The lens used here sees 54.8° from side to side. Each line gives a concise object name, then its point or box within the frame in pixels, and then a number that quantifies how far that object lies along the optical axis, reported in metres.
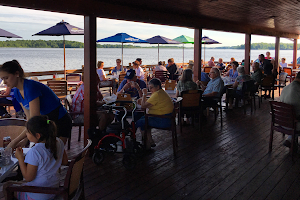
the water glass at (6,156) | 2.34
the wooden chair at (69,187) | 2.12
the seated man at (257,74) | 8.97
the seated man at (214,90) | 6.55
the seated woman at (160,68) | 11.75
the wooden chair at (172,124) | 4.53
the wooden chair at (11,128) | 2.95
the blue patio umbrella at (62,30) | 8.51
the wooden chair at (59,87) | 7.25
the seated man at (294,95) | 4.45
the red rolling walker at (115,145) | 3.97
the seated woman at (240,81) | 7.82
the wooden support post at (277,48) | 14.23
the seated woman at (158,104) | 4.50
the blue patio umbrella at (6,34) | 7.84
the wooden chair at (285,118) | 4.27
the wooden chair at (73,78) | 9.55
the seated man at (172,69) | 12.05
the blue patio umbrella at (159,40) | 13.13
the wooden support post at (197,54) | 7.69
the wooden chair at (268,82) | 9.27
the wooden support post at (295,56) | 16.91
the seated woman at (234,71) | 8.88
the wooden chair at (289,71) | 12.72
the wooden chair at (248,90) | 7.59
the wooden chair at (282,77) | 10.60
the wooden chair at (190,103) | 5.64
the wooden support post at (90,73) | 4.41
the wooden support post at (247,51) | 10.67
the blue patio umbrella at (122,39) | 11.20
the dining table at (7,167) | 2.15
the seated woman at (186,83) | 6.11
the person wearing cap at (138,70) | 9.74
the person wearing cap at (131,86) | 5.32
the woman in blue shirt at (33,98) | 2.68
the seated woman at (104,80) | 9.12
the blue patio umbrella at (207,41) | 14.53
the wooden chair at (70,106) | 4.81
